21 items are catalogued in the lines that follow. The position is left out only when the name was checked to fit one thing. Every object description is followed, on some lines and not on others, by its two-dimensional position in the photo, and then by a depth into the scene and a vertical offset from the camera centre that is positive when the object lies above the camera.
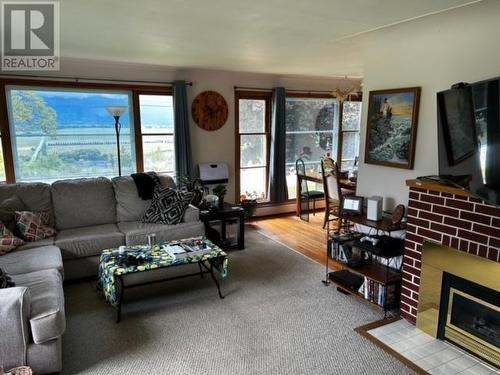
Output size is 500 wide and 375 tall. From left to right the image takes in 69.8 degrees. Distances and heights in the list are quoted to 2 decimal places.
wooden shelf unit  2.89 -1.13
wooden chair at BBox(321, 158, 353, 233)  5.10 -0.70
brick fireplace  2.25 -0.60
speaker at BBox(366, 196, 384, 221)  3.16 -0.62
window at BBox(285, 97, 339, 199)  6.14 +0.10
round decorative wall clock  5.16 +0.39
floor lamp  4.10 +0.26
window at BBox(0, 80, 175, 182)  4.21 +0.08
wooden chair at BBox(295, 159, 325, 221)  5.86 -0.89
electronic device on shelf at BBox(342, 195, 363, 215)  3.36 -0.64
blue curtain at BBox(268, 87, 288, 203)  5.68 -0.22
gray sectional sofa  2.08 -1.00
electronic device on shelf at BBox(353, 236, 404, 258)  2.86 -0.89
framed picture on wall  3.04 +0.09
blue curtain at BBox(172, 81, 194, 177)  4.88 +0.06
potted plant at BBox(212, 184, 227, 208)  4.56 -0.69
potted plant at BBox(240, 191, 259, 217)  5.48 -1.00
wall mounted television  1.54 +0.00
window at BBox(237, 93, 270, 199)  5.69 -0.08
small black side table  4.30 -0.99
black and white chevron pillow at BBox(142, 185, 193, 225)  3.97 -0.77
